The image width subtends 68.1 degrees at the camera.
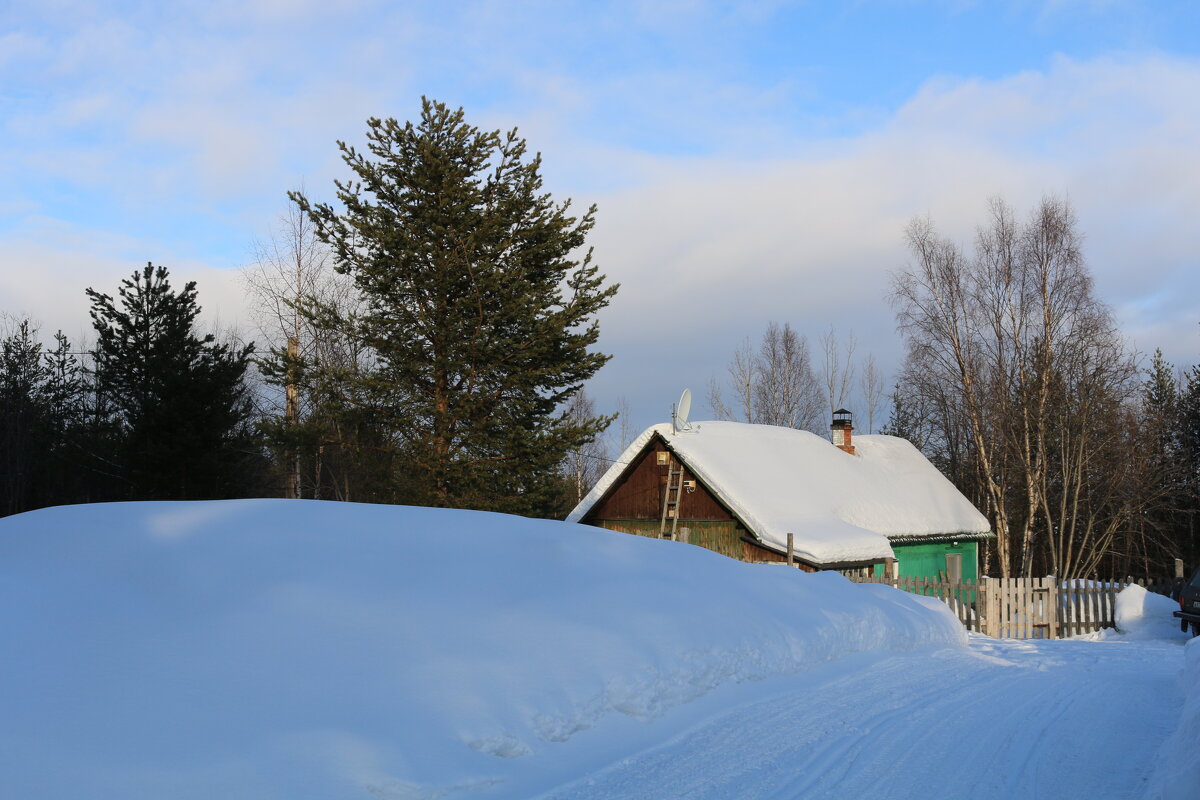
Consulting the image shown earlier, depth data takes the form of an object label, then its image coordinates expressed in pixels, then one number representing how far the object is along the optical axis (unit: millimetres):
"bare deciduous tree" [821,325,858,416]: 48666
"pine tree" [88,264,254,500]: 25047
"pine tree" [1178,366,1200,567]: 35656
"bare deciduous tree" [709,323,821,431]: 47344
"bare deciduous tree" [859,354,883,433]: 49188
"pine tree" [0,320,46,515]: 30750
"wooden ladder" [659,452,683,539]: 23766
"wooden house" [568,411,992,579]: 21641
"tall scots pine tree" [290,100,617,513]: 20344
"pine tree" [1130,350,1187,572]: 31172
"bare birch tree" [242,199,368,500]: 20938
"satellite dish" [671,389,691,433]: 24125
